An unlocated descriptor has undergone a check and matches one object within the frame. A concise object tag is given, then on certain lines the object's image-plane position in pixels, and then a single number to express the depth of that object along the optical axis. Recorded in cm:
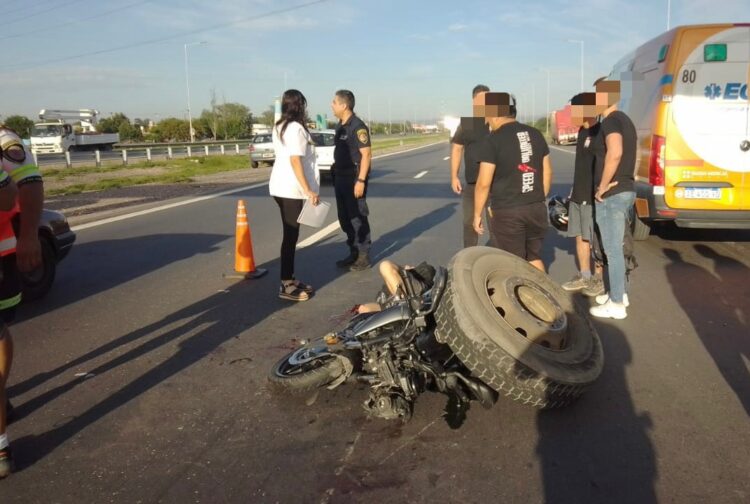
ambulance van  672
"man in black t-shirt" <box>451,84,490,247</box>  601
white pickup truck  3975
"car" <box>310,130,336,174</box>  1992
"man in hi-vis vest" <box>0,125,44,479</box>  298
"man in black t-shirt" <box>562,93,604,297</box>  516
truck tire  315
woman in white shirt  557
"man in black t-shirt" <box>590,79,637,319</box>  496
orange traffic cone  676
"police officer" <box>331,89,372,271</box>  688
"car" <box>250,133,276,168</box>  2547
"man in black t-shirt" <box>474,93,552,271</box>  449
